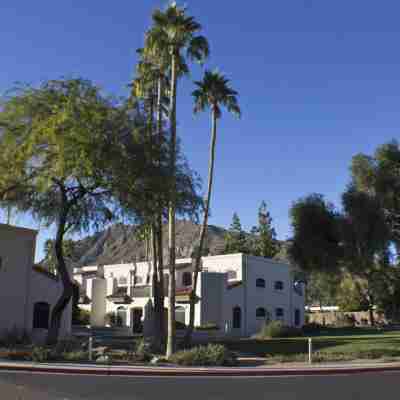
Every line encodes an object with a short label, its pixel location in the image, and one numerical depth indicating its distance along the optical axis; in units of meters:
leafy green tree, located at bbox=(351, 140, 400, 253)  28.64
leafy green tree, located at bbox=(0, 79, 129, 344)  22.09
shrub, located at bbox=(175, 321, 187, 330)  44.14
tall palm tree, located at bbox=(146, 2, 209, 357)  26.66
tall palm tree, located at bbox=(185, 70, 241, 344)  32.88
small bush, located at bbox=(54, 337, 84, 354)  21.66
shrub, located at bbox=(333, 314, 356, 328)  67.46
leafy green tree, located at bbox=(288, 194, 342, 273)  29.53
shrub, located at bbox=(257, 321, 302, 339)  41.53
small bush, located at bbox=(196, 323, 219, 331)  44.17
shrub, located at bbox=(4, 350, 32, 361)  20.27
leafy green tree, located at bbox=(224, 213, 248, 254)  90.69
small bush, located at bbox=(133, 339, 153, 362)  22.17
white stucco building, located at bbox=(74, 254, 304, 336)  47.06
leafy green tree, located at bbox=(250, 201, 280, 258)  85.25
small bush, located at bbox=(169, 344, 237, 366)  20.52
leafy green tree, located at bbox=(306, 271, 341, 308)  30.31
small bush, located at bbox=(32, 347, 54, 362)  19.91
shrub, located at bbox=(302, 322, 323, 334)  51.15
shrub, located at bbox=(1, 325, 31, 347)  25.63
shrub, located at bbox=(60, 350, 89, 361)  20.55
